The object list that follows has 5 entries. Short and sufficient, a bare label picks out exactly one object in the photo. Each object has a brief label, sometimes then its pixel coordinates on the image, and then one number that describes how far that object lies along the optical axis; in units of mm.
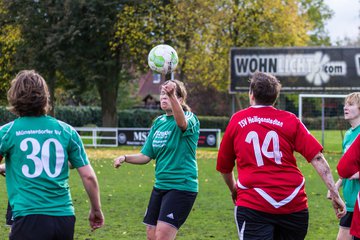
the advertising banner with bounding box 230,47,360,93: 29797
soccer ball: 8227
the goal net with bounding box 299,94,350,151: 32844
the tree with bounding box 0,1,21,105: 36594
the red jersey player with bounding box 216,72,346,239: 5551
